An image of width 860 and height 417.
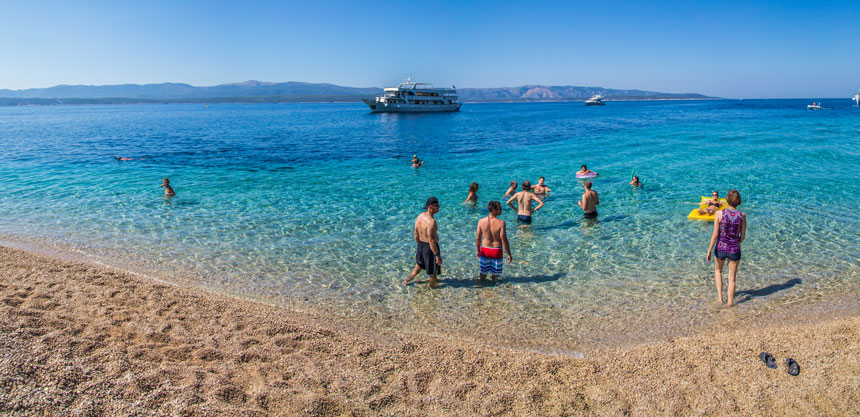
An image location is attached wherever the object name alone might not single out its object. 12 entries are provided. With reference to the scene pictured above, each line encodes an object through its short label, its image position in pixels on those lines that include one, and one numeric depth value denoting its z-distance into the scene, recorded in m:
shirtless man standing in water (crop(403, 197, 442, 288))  7.75
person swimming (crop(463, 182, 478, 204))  14.82
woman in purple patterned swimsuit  6.90
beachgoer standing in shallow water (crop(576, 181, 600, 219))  12.91
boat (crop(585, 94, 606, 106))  174.73
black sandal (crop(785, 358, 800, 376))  5.40
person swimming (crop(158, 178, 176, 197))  16.98
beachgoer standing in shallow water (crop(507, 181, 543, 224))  12.20
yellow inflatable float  12.76
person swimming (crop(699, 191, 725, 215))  12.65
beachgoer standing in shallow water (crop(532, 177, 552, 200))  15.47
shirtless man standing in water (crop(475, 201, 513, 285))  7.79
